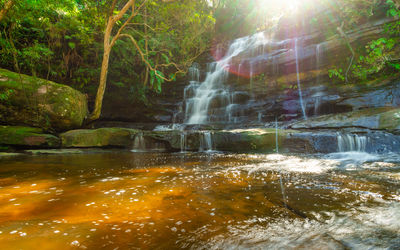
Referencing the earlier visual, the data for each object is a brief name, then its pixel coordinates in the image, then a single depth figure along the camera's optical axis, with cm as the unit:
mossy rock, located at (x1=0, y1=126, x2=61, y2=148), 654
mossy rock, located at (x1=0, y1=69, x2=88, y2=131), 730
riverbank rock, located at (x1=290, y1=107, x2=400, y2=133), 635
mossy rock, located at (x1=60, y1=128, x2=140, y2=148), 729
